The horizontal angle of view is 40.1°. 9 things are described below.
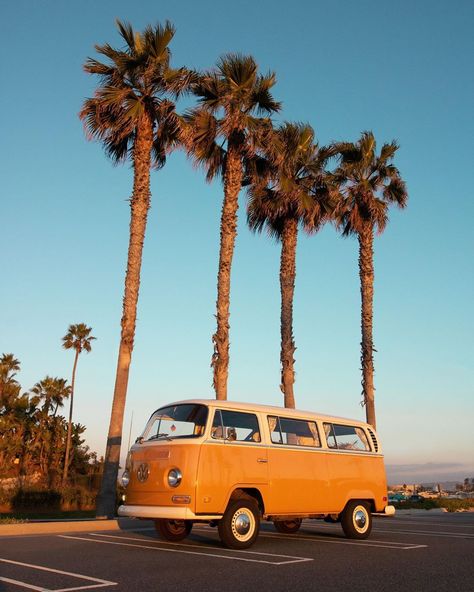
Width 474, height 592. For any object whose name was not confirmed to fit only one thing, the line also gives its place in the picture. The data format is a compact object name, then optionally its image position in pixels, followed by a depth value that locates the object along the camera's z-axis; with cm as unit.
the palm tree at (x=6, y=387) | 5125
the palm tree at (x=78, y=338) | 6309
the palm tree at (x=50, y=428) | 4934
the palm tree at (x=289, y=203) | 2702
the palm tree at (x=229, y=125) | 2380
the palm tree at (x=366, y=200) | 3019
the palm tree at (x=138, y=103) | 2184
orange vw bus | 1069
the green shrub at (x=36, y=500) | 3647
